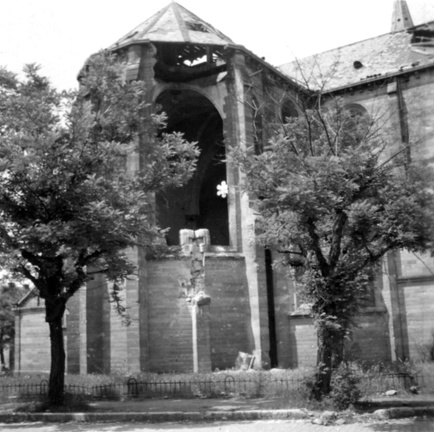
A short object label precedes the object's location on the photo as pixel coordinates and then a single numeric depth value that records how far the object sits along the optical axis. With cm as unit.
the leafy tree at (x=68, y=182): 1259
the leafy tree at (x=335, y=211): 1170
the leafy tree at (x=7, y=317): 4075
